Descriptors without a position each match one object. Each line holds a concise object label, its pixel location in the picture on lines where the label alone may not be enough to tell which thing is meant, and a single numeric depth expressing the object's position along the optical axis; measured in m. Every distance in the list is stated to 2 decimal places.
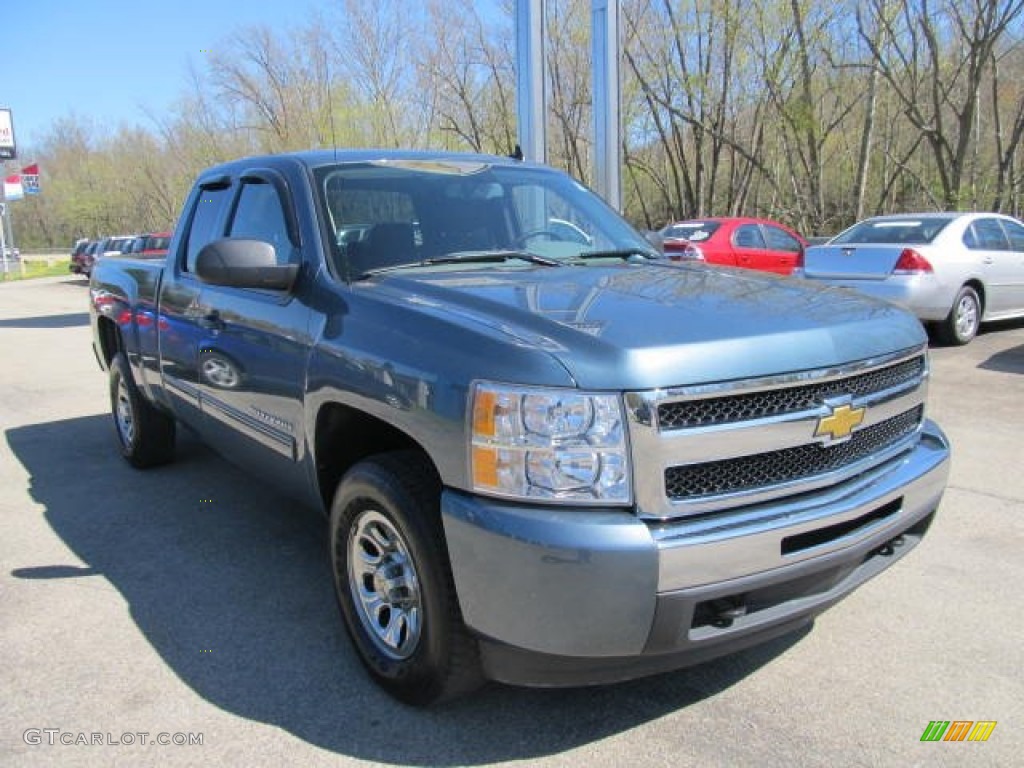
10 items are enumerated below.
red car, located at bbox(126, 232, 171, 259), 24.14
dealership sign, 39.53
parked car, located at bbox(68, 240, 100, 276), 35.12
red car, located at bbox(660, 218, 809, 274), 12.84
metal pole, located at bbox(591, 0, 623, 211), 10.20
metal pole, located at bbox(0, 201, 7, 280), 39.49
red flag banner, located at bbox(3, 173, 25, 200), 41.62
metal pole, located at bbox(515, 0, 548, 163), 10.57
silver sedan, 9.30
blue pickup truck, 2.16
